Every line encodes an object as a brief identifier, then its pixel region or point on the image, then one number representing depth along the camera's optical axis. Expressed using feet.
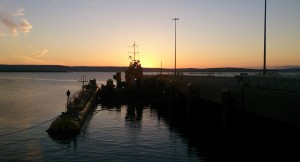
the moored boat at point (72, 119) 70.40
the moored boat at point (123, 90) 143.06
